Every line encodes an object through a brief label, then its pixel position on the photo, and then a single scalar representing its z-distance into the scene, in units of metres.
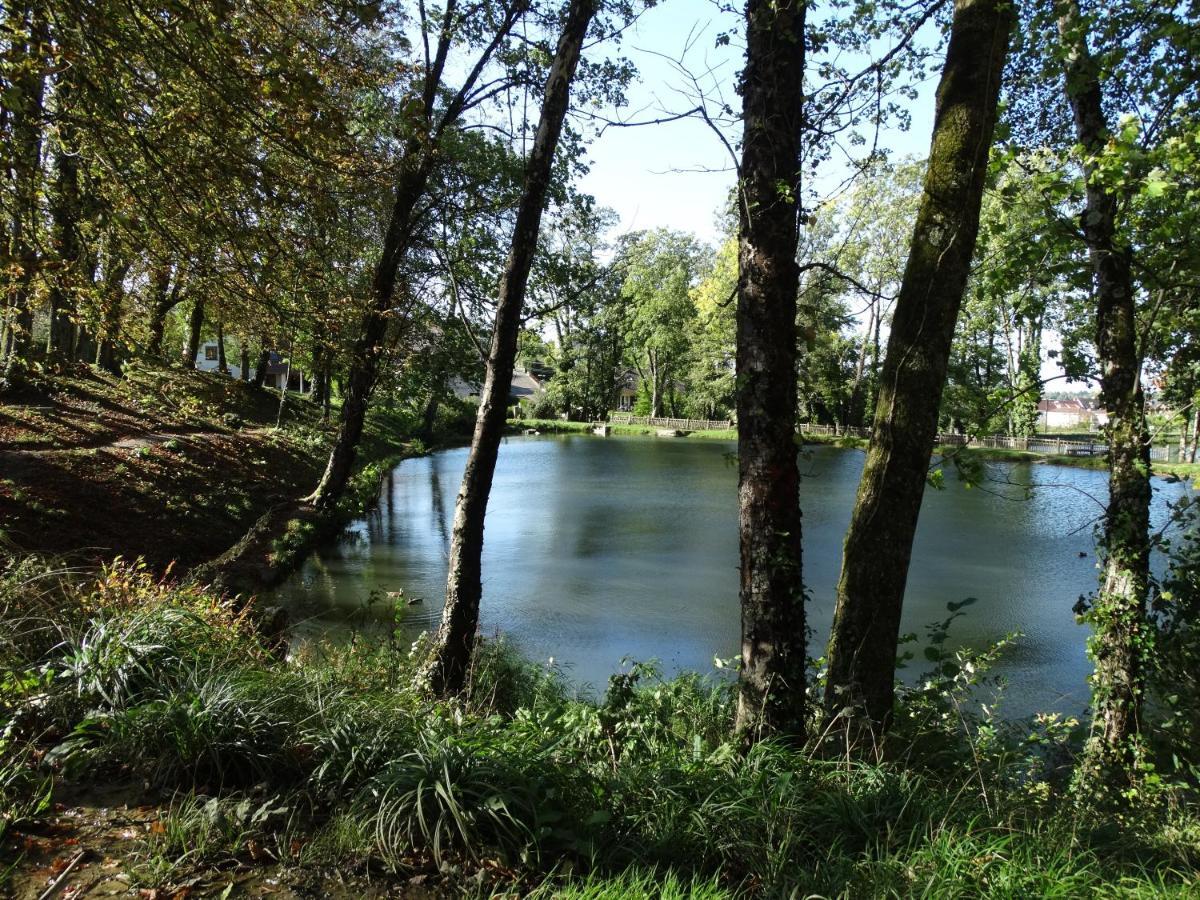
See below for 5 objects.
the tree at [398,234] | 10.46
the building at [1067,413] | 79.91
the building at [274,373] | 49.51
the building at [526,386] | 68.39
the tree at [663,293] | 53.31
